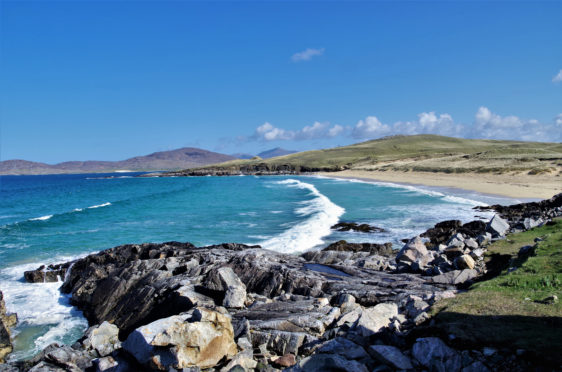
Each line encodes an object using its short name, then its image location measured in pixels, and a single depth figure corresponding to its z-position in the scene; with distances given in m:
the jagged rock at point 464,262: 12.87
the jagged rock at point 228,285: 10.45
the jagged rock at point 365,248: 18.89
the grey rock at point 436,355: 6.02
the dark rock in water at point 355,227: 25.63
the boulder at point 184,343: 6.98
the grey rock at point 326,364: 6.27
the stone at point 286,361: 7.22
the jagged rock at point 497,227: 18.01
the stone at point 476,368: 5.70
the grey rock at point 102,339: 9.55
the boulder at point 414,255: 14.11
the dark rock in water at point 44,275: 17.86
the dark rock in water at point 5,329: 11.16
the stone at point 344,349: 6.81
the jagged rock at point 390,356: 6.24
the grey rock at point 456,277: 11.72
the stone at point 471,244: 15.82
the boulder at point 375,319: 7.63
